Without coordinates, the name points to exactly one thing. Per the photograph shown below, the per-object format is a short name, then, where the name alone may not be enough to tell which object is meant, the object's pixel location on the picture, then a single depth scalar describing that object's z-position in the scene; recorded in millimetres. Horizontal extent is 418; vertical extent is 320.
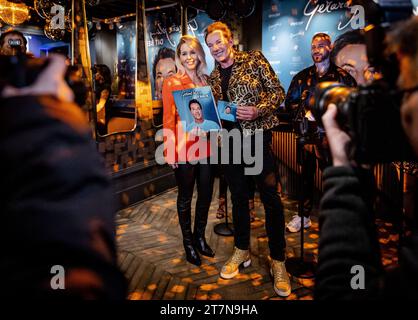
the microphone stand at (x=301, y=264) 2622
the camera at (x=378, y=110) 862
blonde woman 2748
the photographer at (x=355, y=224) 714
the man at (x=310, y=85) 3165
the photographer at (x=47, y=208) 461
